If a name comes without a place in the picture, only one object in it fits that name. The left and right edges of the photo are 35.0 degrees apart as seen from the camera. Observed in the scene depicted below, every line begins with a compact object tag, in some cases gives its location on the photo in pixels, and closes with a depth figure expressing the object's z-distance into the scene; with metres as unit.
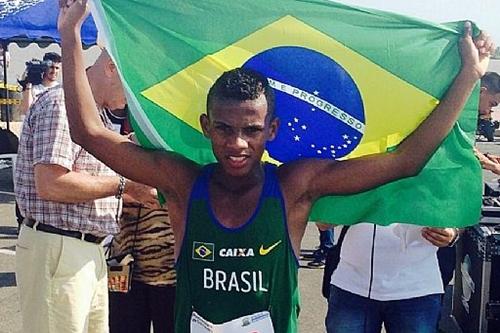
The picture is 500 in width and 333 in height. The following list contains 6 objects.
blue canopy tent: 9.64
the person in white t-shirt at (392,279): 3.27
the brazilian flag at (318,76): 2.70
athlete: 2.36
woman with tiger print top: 3.67
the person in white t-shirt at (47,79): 10.14
